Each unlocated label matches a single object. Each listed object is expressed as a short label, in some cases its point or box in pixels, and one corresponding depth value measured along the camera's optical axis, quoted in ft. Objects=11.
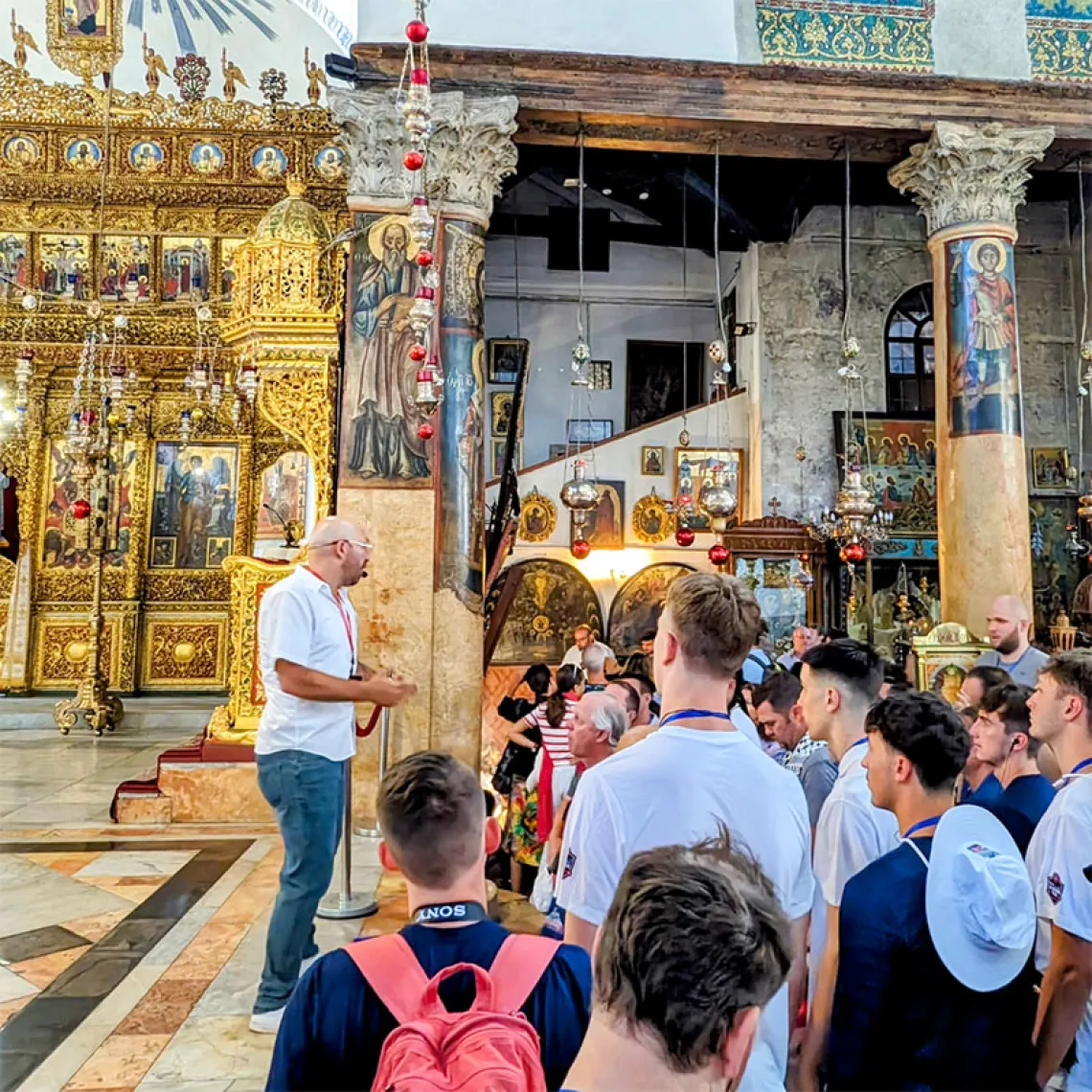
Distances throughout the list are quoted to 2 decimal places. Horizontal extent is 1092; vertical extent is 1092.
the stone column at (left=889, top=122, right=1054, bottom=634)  28.73
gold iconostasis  45.09
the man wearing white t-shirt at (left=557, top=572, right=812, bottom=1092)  6.07
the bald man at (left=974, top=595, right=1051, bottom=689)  20.52
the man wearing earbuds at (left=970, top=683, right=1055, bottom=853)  9.73
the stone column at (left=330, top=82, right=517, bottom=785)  25.63
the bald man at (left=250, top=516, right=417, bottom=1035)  11.34
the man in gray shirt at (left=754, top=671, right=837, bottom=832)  13.16
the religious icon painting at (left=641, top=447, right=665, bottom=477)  50.29
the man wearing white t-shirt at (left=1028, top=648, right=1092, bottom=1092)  7.35
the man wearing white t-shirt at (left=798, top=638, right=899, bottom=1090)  6.97
